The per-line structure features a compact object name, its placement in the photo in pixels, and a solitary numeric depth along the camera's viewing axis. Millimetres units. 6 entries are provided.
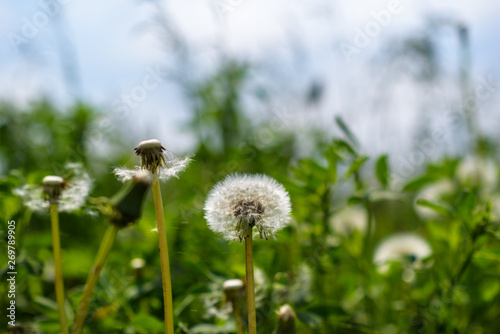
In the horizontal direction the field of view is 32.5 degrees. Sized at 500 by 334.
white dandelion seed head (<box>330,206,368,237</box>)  973
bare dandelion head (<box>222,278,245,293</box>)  504
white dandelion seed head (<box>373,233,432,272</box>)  893
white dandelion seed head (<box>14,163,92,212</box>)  504
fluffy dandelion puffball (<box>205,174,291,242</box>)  445
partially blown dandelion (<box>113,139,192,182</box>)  440
